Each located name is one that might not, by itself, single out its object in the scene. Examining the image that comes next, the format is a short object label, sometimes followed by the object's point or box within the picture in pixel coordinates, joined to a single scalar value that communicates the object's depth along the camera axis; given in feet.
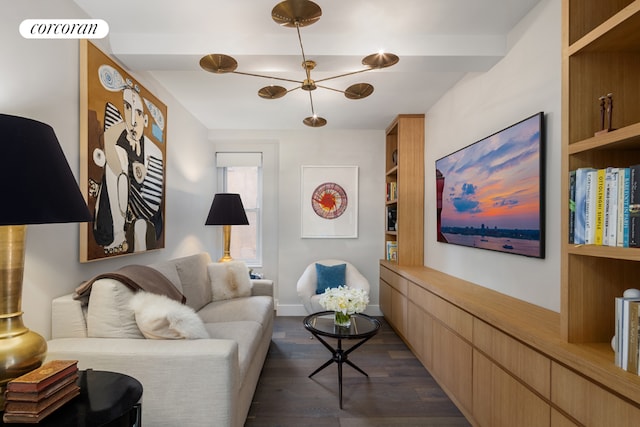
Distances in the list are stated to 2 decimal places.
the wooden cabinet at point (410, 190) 12.93
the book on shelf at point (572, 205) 4.33
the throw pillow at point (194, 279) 9.32
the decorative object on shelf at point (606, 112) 4.16
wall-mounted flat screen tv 6.37
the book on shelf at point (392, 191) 13.88
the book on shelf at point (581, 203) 4.18
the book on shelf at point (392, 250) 13.75
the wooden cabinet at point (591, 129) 4.36
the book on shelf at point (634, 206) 3.66
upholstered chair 13.29
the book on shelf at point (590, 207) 4.09
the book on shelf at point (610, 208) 3.88
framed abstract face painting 6.54
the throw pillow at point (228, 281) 11.05
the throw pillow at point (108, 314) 5.71
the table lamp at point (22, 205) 3.36
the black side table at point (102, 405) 3.54
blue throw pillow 13.83
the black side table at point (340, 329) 7.77
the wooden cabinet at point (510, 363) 3.76
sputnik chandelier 4.86
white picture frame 15.38
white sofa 5.14
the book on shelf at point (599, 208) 4.01
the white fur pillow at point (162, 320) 5.56
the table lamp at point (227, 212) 12.34
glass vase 8.41
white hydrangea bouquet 8.16
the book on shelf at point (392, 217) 14.20
